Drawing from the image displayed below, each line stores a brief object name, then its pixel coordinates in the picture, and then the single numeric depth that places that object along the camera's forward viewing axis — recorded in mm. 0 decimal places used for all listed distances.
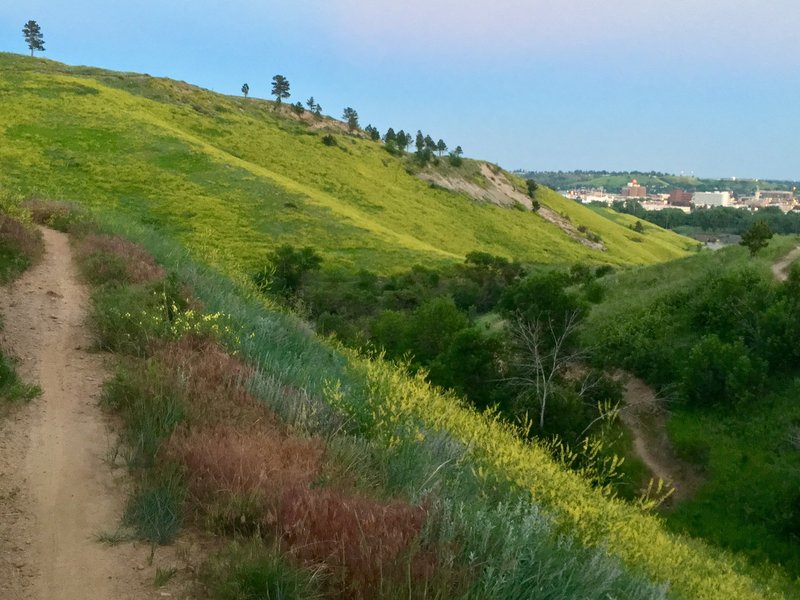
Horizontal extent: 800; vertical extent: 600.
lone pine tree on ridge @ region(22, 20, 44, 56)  102375
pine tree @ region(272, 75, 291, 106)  106250
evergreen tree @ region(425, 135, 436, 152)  107525
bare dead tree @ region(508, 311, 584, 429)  25156
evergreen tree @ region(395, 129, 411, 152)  100825
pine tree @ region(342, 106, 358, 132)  112100
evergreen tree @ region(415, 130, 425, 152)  106025
